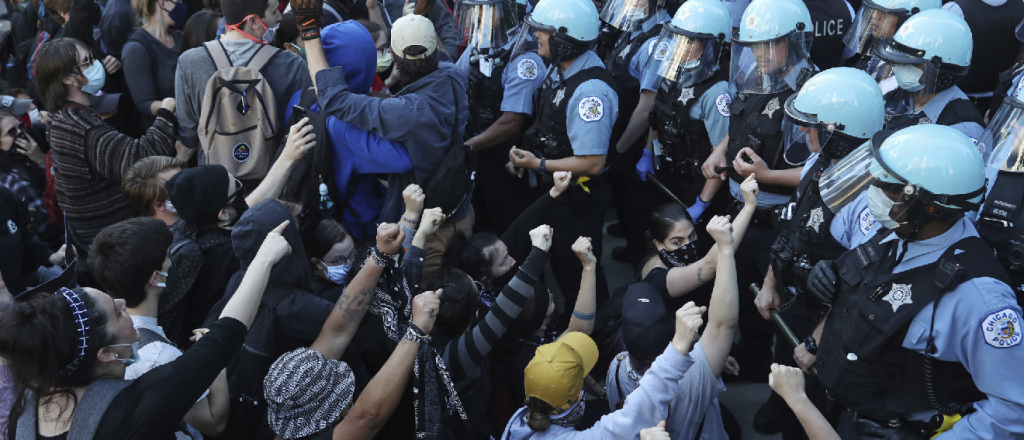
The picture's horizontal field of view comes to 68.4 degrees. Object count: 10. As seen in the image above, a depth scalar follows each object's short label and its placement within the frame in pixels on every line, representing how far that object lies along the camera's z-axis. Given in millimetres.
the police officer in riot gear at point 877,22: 4031
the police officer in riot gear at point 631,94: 5258
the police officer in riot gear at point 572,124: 4082
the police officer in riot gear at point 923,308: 2211
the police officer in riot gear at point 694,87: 4246
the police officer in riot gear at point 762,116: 3777
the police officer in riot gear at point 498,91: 4593
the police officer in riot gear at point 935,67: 3342
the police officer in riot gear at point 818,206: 3107
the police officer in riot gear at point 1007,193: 2932
